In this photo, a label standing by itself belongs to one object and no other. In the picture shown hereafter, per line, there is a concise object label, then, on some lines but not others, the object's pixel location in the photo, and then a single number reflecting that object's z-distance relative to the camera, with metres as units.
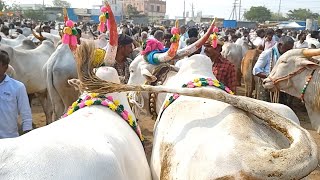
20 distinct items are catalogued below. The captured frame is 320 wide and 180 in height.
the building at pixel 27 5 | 58.42
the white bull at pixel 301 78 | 3.42
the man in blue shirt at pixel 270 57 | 4.88
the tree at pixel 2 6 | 39.28
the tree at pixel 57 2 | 66.73
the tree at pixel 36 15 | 37.36
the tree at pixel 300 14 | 54.49
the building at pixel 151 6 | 63.96
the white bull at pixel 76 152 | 1.11
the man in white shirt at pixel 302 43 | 9.34
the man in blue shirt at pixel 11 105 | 2.80
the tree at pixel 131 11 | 43.11
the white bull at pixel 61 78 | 4.29
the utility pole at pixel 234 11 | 52.43
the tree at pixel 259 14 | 49.74
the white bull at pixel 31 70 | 5.49
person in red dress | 3.61
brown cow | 6.94
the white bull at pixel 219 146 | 1.23
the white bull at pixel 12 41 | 8.03
